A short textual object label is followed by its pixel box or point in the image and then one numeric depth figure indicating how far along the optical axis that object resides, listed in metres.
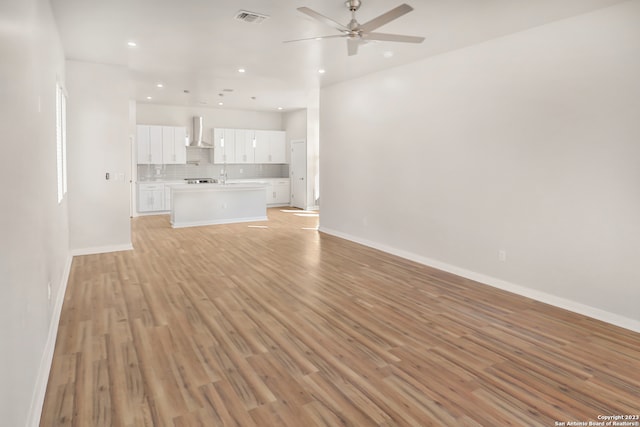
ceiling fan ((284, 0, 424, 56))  3.18
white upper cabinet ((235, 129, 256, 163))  11.49
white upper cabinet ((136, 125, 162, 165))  9.96
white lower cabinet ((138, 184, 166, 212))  9.99
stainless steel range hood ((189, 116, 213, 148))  10.73
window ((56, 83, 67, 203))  4.37
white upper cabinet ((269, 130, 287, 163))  12.02
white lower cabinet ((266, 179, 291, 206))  11.98
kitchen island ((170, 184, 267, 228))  8.46
